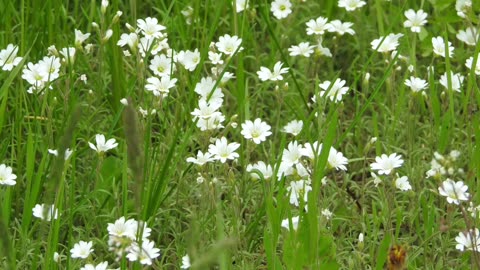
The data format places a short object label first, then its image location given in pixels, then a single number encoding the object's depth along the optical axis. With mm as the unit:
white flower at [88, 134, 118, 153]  5241
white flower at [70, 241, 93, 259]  4650
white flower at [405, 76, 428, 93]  5807
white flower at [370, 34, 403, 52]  6280
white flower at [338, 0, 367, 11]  6972
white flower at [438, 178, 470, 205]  4729
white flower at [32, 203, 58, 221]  4540
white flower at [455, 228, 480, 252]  4603
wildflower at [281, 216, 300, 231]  4794
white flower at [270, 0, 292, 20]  6910
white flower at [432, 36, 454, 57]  6326
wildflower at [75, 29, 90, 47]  5962
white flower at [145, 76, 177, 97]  5605
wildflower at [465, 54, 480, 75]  5965
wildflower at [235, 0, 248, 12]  6928
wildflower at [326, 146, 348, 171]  4993
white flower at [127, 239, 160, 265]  4279
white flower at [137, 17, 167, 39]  5989
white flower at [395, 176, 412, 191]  5134
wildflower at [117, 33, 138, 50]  5767
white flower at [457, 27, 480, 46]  6476
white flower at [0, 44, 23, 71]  5879
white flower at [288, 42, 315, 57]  6529
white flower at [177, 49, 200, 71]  6058
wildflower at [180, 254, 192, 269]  4396
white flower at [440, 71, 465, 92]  6008
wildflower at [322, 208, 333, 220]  4839
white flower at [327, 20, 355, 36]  6820
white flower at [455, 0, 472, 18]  5790
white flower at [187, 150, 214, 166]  5090
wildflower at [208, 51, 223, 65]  5890
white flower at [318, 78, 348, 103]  5653
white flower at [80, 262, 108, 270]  4487
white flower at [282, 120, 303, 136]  5667
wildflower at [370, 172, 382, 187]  5150
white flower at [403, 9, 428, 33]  6632
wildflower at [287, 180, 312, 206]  5021
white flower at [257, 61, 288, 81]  6017
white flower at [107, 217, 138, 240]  4643
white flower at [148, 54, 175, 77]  6017
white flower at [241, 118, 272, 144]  5440
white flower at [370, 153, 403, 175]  5079
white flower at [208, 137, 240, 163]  5165
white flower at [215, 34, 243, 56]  6082
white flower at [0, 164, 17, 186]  5193
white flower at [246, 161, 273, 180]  5190
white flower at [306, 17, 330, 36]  6563
